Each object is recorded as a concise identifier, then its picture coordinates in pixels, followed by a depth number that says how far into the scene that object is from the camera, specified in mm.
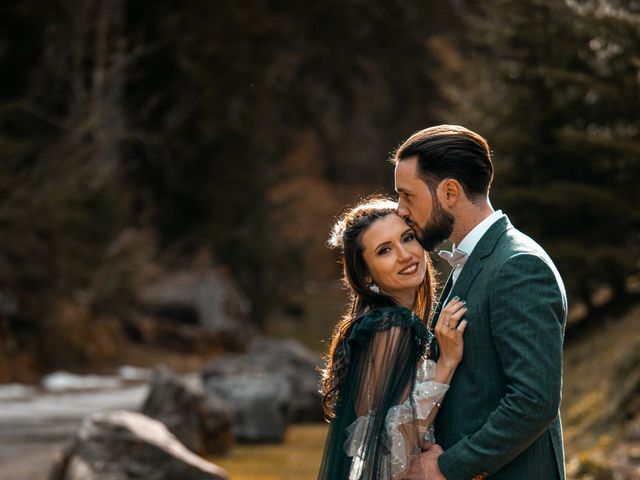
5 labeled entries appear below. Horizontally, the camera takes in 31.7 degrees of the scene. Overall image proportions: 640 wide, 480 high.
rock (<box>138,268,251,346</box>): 28234
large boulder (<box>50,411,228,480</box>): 8734
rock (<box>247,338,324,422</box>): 16031
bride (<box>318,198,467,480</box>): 3322
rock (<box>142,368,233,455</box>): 11852
